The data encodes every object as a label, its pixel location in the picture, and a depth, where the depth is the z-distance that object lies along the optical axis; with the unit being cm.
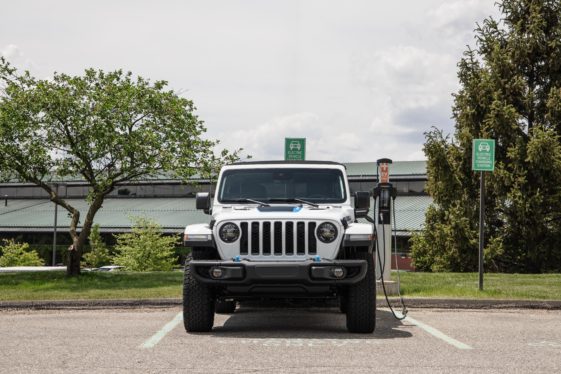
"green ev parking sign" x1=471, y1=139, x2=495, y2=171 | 1457
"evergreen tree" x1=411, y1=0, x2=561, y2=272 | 2700
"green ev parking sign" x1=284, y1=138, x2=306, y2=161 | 1692
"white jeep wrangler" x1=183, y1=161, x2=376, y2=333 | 924
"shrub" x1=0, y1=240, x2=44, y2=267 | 4881
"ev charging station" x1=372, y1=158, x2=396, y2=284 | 1363
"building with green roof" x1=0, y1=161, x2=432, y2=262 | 5075
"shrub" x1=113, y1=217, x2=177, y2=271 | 4056
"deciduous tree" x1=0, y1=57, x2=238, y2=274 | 2244
